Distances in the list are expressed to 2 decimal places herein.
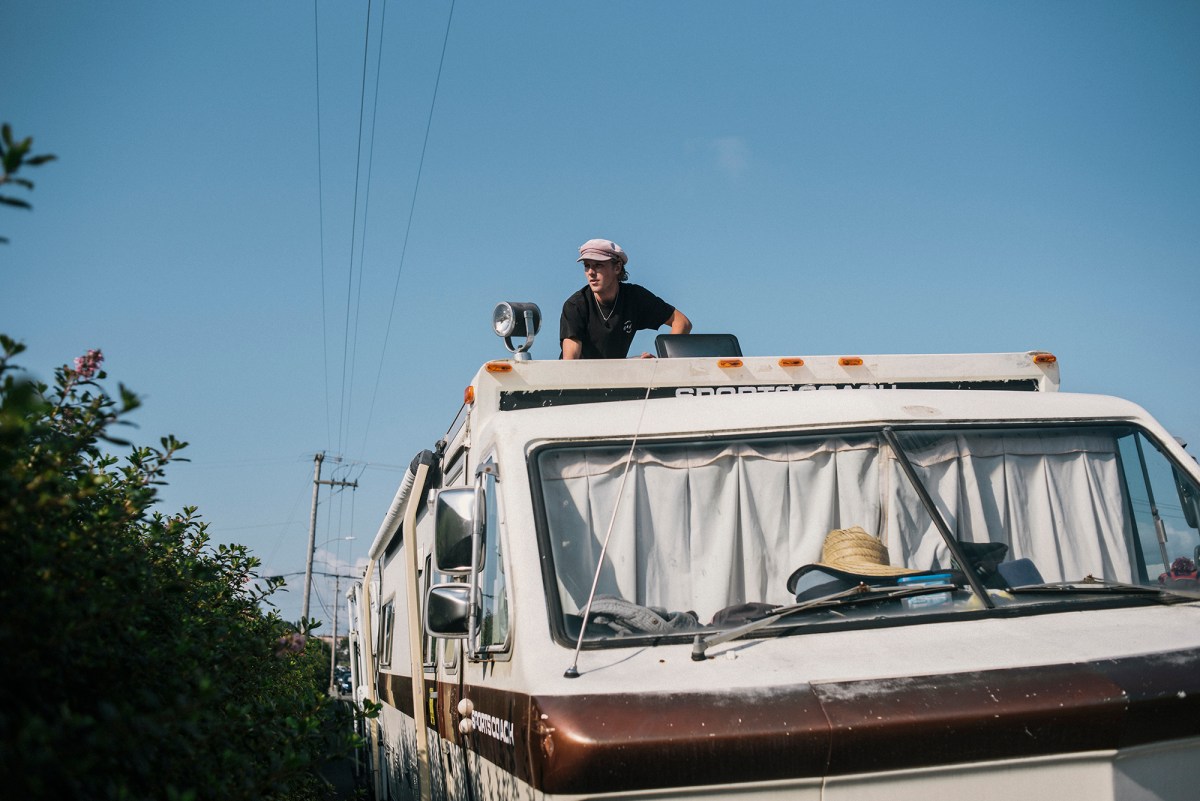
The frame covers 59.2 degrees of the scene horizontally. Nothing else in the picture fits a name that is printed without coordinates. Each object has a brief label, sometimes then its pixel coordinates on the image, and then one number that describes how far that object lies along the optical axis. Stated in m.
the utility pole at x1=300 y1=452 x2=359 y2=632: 48.87
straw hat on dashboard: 3.92
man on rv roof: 6.49
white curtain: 3.98
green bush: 2.26
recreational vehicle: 3.06
